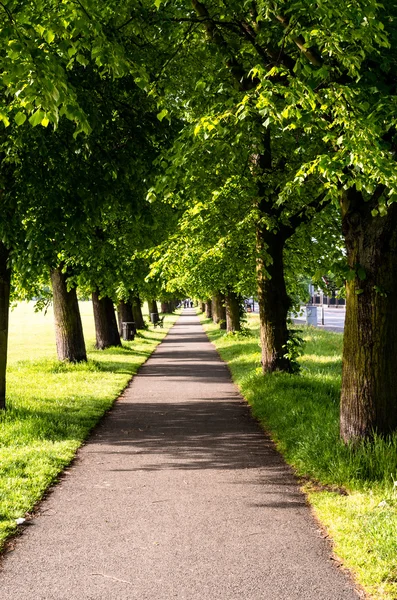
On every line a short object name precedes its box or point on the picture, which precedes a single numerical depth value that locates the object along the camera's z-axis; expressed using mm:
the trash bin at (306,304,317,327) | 42344
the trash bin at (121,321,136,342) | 29297
